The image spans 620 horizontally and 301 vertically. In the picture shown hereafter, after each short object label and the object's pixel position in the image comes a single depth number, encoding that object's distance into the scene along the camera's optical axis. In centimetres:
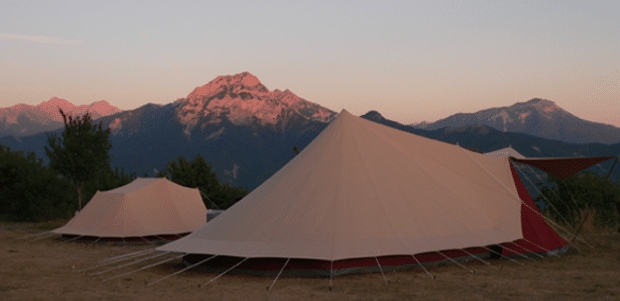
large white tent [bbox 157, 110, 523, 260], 779
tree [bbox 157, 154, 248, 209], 2866
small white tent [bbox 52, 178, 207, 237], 1395
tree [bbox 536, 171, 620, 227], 2178
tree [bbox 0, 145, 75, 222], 2464
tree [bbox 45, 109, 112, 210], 2028
